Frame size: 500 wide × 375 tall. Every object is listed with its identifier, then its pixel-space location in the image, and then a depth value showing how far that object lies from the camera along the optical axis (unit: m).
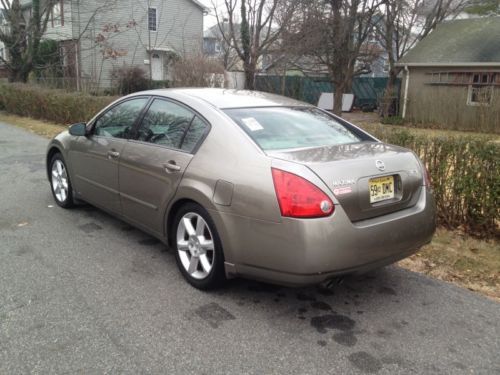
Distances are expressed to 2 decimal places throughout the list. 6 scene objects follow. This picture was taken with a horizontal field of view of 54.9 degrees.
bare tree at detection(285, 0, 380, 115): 18.98
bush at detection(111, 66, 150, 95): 25.05
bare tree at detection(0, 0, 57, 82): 19.84
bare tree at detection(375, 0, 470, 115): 22.59
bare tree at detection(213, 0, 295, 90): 20.41
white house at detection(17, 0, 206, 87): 27.23
